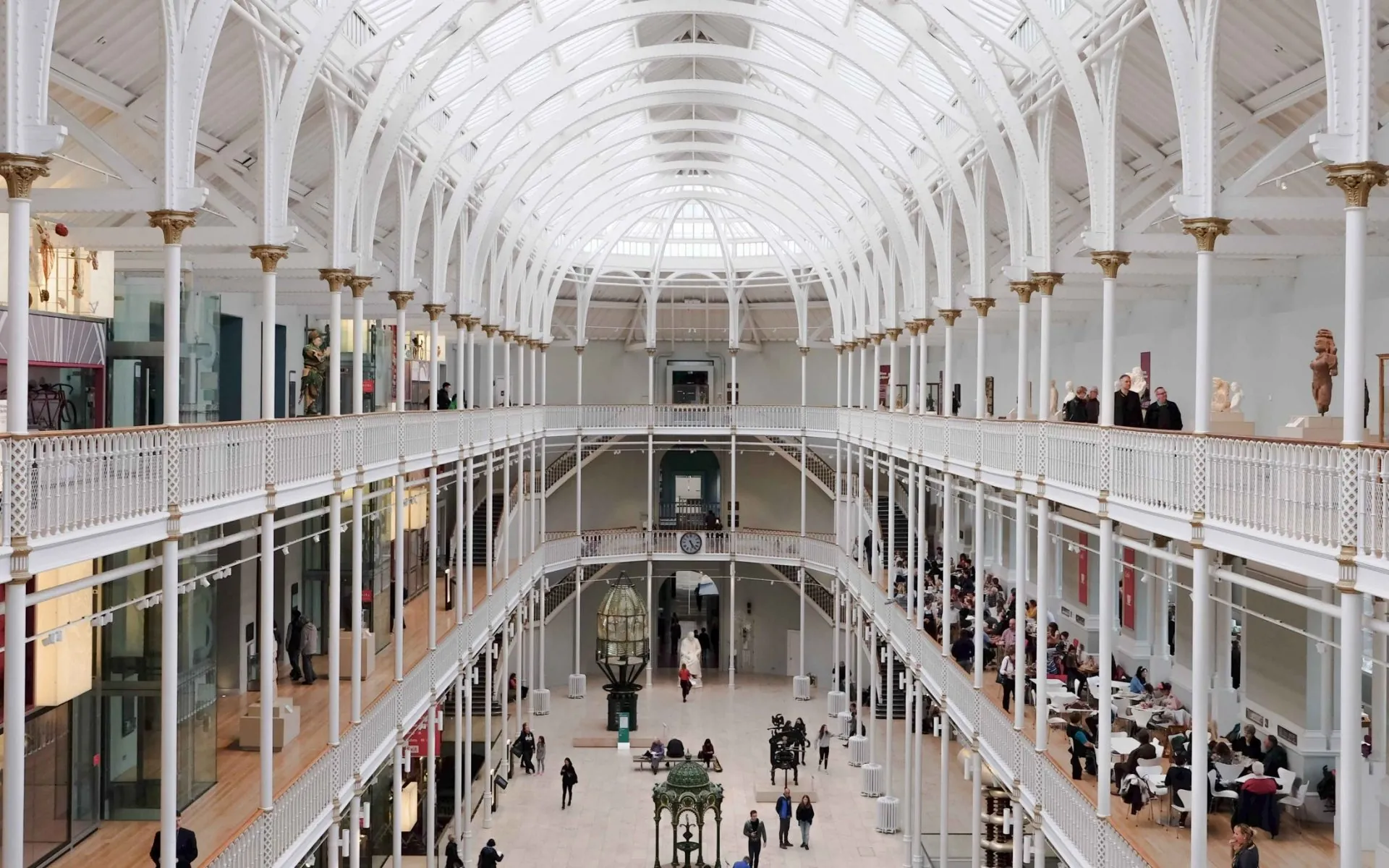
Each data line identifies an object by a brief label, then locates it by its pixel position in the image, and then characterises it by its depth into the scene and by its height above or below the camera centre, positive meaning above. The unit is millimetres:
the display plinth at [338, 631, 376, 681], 22594 -4533
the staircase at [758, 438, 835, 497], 45094 -1810
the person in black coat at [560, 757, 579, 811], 29047 -8585
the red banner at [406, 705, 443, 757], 22906 -6883
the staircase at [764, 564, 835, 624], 43969 -6406
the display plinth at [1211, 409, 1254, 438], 16250 -41
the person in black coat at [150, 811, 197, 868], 12258 -4376
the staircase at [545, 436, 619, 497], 45094 -1776
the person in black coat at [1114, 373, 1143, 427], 15344 +129
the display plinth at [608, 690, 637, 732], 36156 -8484
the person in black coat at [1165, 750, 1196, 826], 14555 -4277
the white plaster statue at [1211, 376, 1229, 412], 17000 +332
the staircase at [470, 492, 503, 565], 41281 -3845
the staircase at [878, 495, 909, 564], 42781 -3853
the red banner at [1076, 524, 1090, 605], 29484 -3681
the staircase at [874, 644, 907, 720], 36719 -8670
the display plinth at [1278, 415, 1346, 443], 13492 -94
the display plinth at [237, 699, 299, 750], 17688 -4555
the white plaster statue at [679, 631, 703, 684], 41562 -7982
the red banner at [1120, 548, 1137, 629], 26656 -3763
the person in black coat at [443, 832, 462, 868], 23438 -8439
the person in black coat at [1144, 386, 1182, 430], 14914 +66
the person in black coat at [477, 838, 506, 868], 23062 -8312
